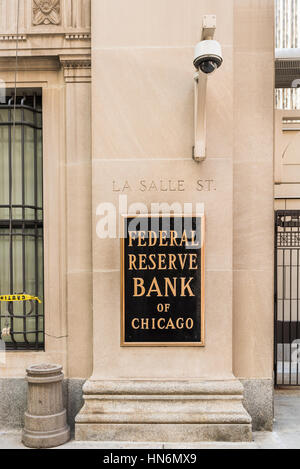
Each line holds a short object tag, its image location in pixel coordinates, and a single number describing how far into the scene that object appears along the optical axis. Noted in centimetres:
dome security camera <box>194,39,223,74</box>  464
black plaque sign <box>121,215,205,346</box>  548
